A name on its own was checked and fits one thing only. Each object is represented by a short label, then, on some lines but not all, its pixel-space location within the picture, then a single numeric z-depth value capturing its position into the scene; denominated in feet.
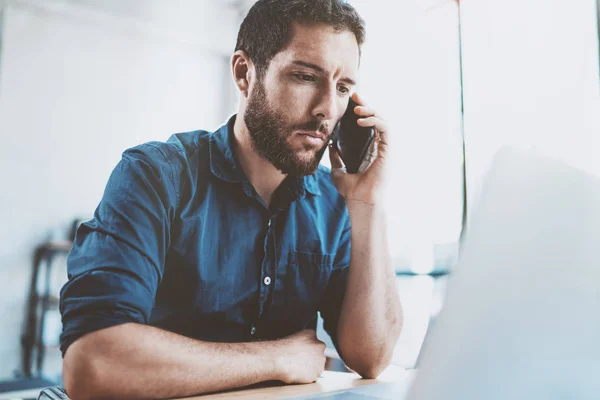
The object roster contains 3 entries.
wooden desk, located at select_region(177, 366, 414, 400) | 2.24
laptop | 0.84
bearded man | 2.32
